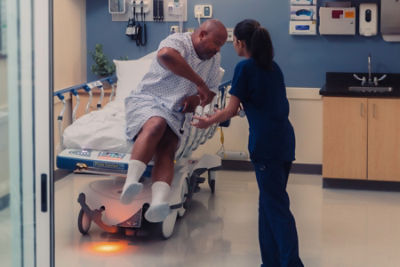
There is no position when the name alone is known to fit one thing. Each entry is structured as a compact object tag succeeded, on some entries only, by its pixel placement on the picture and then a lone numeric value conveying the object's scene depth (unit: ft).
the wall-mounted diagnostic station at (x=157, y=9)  22.31
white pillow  19.03
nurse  11.93
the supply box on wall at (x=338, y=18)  21.20
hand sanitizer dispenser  21.04
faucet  21.17
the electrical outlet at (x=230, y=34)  22.00
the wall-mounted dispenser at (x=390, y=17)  20.51
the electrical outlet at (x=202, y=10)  22.20
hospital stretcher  14.73
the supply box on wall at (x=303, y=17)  21.59
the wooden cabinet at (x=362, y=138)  19.79
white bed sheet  14.84
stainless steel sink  20.58
